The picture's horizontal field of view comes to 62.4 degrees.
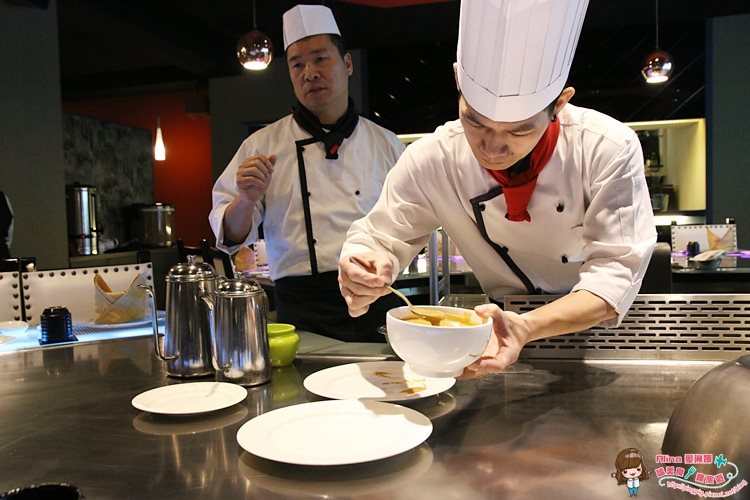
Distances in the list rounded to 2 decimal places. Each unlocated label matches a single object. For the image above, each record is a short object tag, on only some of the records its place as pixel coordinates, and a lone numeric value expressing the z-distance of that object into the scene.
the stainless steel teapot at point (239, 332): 1.28
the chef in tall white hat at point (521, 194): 1.14
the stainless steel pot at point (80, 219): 6.04
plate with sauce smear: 1.14
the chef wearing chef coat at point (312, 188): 2.36
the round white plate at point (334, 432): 0.88
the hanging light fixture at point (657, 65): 5.23
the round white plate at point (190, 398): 1.11
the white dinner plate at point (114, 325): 2.01
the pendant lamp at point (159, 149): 8.09
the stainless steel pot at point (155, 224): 7.37
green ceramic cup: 1.40
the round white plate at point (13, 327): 2.00
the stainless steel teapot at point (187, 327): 1.36
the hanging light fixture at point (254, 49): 4.52
